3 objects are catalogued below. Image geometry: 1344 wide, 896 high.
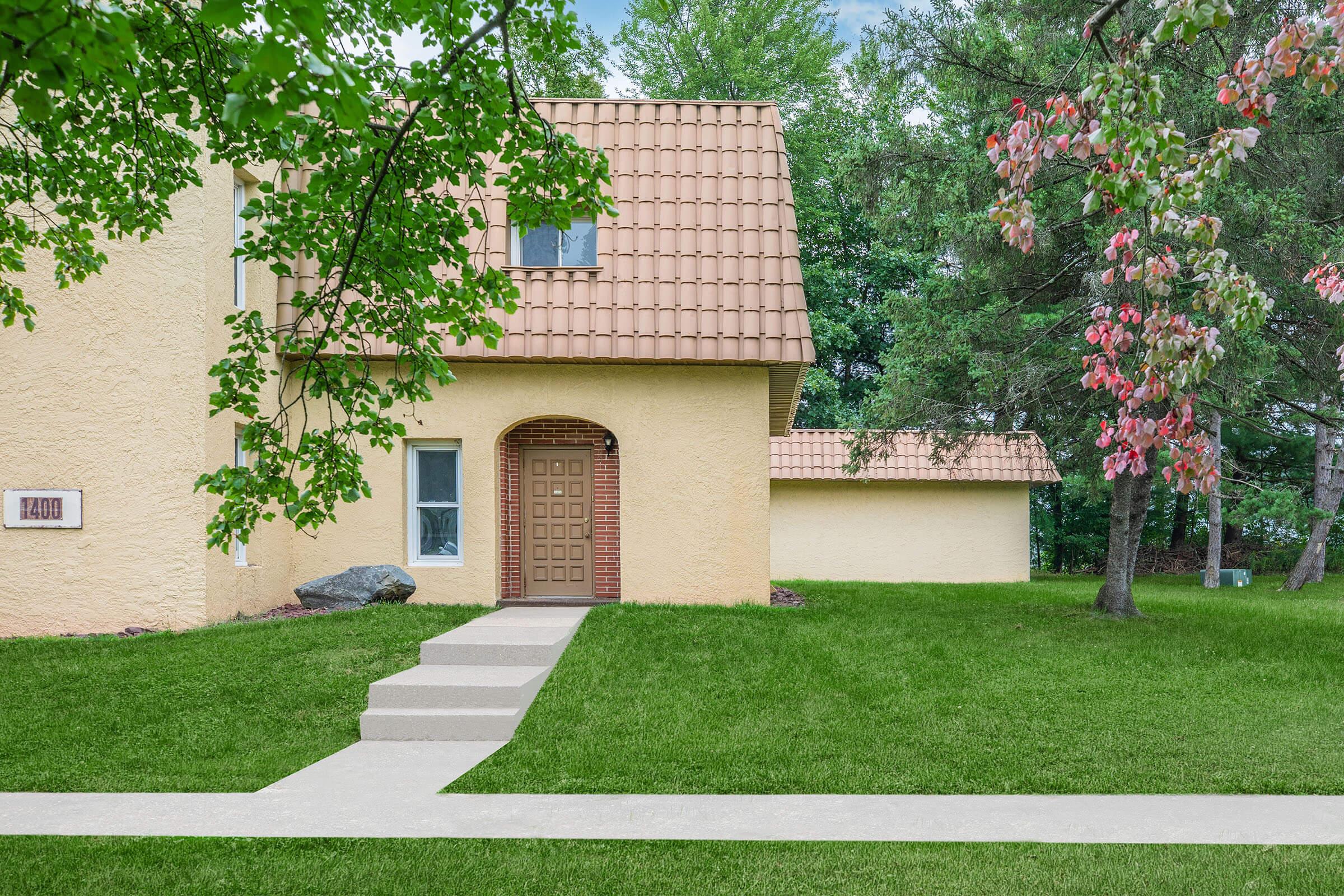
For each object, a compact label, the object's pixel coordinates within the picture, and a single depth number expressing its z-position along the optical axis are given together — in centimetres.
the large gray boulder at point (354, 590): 1237
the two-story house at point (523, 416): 1131
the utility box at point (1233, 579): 2506
